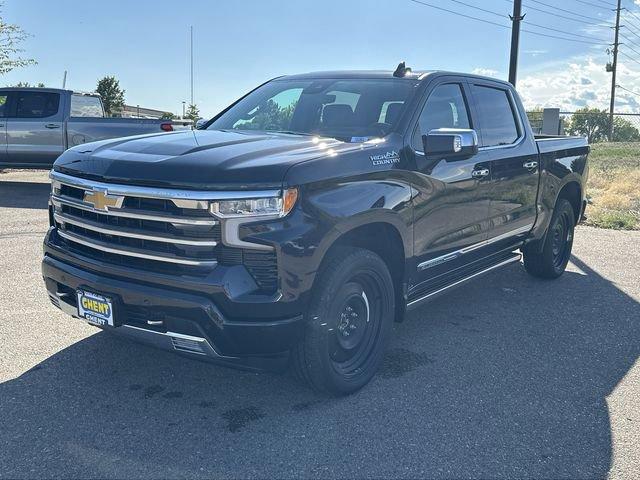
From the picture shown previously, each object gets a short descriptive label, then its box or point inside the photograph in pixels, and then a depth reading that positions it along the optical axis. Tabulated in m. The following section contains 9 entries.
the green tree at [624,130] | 66.41
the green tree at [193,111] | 47.71
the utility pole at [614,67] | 47.34
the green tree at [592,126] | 59.59
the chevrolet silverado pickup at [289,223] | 2.98
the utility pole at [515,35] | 13.83
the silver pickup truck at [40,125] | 11.66
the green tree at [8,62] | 18.45
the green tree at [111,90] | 53.31
